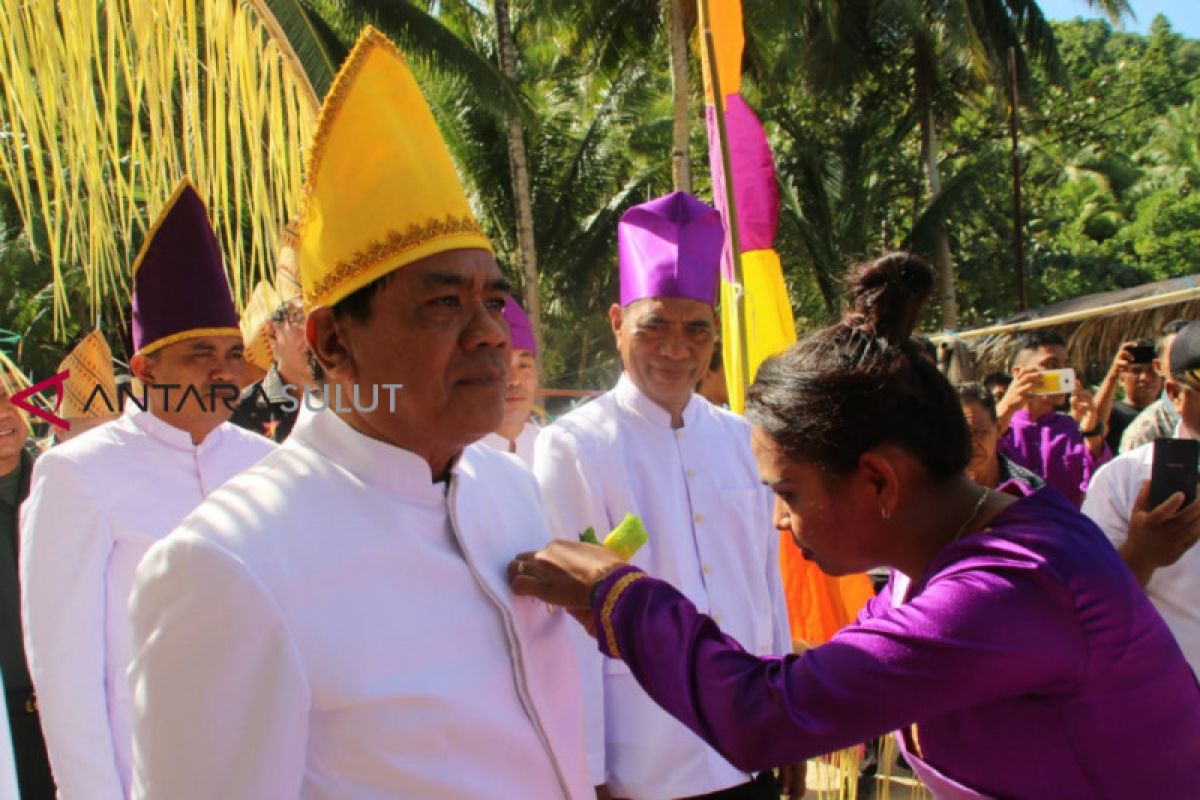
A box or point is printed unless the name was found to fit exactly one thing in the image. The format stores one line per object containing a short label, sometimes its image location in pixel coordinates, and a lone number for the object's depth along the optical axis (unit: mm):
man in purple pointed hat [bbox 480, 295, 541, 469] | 4125
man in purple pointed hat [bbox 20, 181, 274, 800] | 2504
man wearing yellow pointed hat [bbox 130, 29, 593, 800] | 1354
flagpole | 3791
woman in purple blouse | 1541
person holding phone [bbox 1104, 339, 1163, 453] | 6227
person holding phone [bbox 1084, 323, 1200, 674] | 2953
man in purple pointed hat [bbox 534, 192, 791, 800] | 2664
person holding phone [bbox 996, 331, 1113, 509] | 4773
